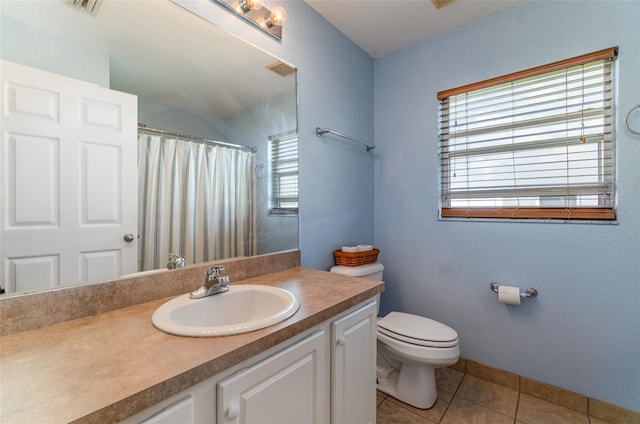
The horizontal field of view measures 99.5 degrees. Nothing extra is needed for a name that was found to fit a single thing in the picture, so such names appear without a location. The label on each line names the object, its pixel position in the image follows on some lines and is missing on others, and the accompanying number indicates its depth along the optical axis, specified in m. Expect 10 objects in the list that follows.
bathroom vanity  0.49
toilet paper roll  1.60
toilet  1.45
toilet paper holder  1.61
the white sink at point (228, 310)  0.73
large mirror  0.77
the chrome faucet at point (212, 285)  1.01
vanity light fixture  1.27
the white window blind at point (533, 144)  1.46
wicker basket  1.79
